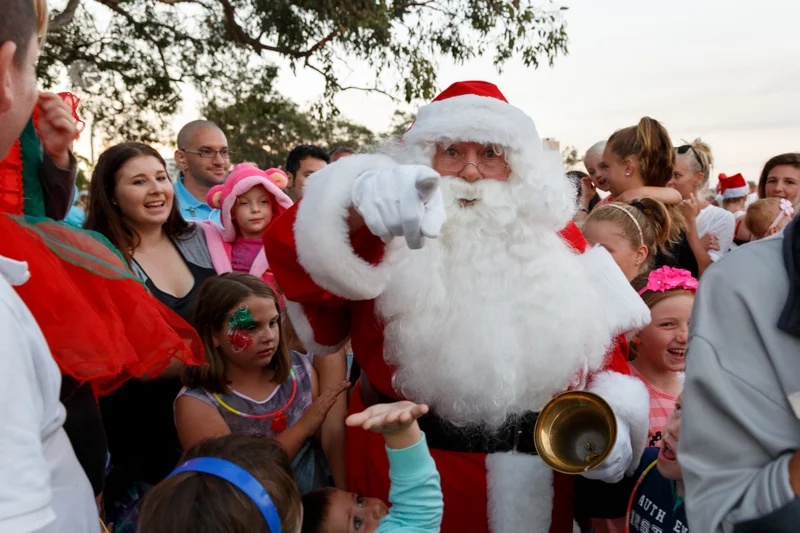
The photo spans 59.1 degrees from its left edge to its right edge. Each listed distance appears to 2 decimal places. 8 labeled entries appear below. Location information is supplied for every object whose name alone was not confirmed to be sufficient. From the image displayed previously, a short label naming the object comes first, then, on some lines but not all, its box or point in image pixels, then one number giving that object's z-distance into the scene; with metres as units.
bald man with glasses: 4.91
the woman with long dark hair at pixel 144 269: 2.77
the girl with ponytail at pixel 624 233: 3.42
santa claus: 2.07
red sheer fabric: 1.39
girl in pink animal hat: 3.77
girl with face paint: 2.63
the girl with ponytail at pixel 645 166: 3.98
